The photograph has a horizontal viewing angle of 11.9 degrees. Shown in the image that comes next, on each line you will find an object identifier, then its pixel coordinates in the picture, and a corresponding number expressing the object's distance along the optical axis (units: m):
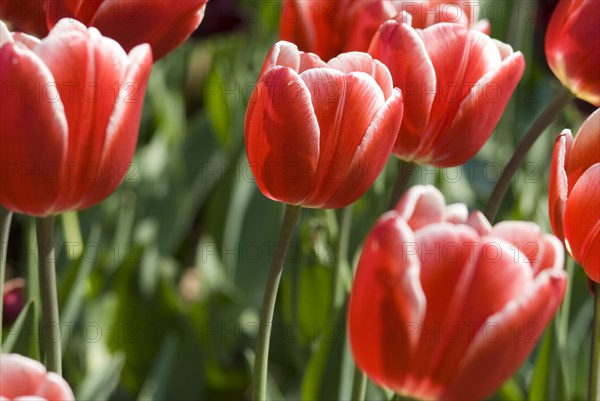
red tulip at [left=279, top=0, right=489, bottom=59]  0.97
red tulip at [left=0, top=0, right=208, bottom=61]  0.91
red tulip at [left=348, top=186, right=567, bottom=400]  0.83
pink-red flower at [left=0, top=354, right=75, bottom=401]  0.82
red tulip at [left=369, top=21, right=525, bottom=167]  0.91
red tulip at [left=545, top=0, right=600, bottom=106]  0.95
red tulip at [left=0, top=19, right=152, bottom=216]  0.86
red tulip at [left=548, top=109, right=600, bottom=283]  0.89
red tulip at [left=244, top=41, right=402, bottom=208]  0.88
